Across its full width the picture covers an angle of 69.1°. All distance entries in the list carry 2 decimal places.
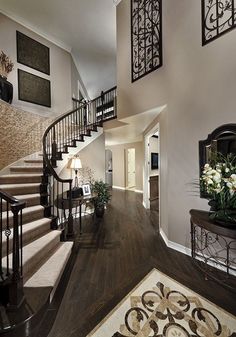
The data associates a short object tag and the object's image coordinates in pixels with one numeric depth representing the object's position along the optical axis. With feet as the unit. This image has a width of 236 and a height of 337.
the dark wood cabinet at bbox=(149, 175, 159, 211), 19.24
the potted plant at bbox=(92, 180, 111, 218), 14.80
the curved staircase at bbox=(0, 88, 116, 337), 5.04
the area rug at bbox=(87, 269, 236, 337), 4.87
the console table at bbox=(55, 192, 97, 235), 12.13
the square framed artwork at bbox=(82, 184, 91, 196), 13.76
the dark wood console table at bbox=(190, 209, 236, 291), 6.88
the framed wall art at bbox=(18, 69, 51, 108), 15.75
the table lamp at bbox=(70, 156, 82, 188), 13.60
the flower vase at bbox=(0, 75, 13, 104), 11.92
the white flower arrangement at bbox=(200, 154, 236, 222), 6.29
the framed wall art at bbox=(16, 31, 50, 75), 15.66
